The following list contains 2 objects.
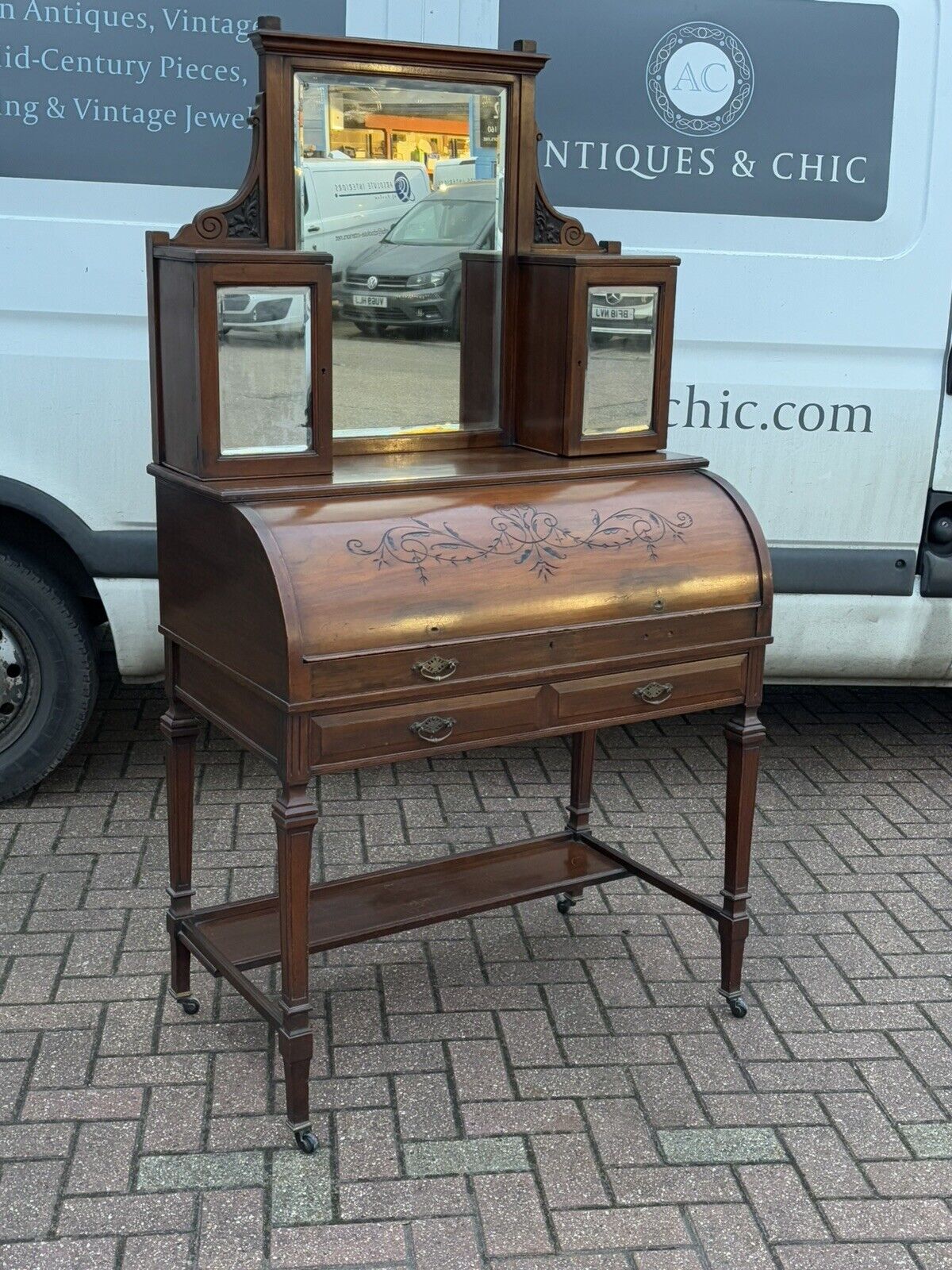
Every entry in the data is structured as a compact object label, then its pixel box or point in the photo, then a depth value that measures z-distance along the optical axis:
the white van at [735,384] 3.66
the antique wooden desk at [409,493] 2.49
